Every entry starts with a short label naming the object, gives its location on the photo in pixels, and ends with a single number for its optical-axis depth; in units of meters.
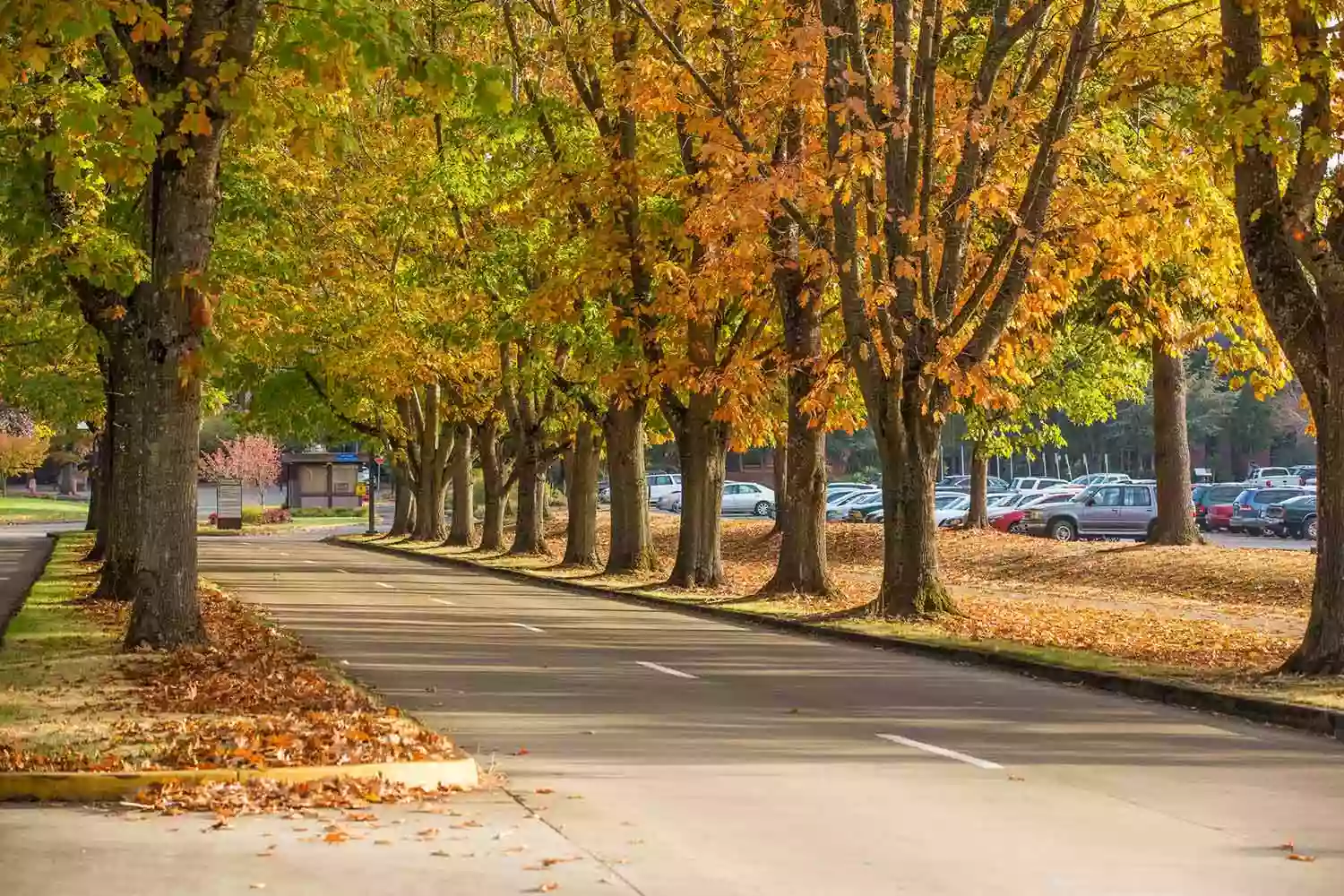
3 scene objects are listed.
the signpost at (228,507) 76.44
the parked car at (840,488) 84.06
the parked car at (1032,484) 87.00
